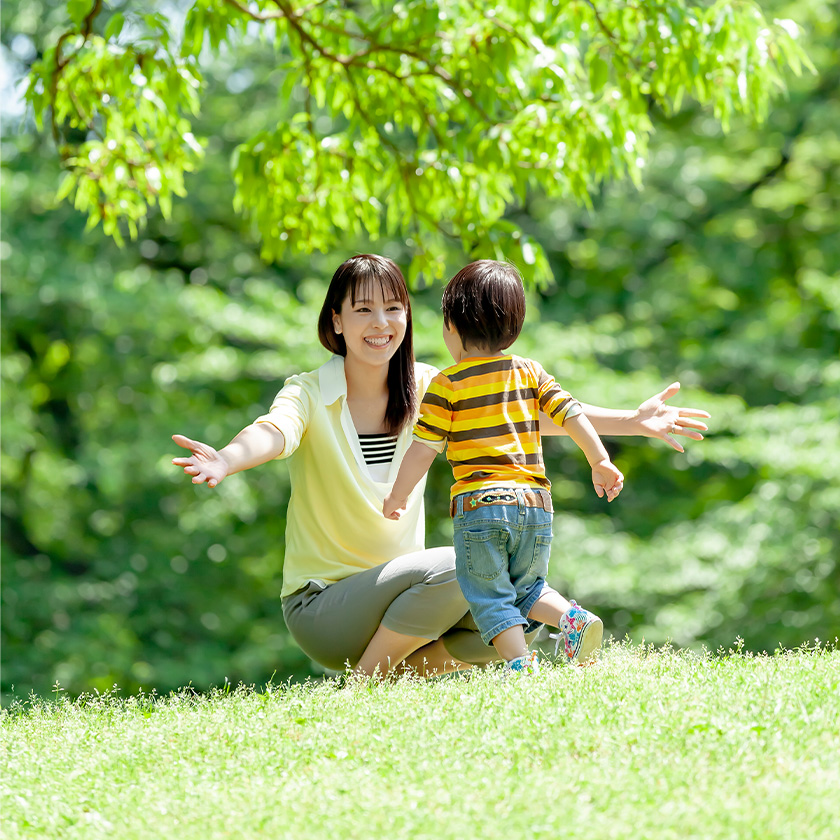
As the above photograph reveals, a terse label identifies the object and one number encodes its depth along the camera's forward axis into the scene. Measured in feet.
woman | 26.99
